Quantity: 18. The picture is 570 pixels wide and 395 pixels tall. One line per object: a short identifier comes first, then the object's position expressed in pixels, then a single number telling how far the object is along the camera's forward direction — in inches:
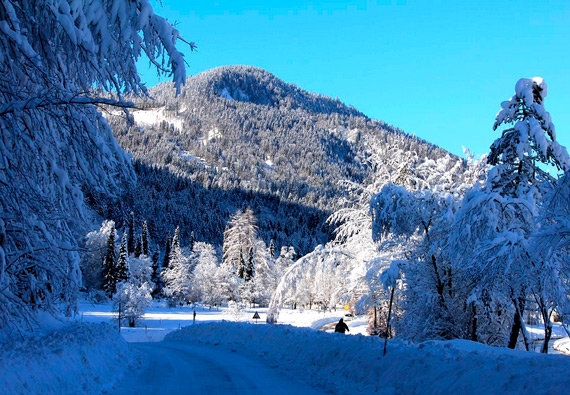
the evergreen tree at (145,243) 3890.3
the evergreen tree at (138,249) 3666.3
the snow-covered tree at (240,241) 3417.8
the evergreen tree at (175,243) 3619.1
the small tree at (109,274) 2637.8
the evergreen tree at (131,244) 3966.8
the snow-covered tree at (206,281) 3048.0
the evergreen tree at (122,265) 2591.0
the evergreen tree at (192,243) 4436.0
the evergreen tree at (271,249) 3808.3
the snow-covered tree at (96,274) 2933.1
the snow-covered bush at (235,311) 1903.1
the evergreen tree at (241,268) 3383.1
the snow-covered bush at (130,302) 1935.3
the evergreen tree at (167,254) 4020.4
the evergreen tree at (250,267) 3388.8
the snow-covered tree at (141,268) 3154.5
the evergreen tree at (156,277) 3664.4
